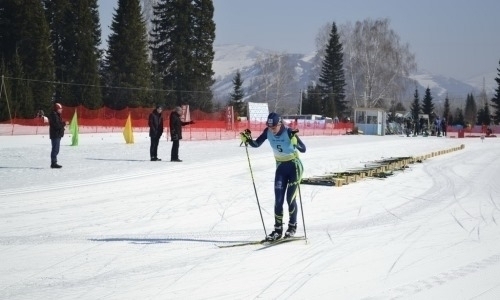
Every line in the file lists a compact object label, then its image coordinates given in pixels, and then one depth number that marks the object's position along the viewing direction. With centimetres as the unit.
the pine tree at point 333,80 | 8375
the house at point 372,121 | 5616
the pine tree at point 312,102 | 8662
